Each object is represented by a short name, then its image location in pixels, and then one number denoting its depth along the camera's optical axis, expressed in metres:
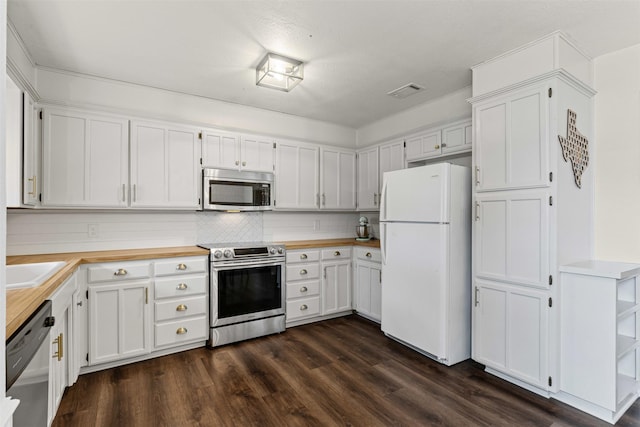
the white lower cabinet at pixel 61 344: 1.77
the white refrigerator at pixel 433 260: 2.73
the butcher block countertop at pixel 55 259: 1.26
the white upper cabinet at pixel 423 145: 3.49
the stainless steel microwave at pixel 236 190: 3.34
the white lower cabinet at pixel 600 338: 2.05
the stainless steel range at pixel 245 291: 3.11
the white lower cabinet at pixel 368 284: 3.66
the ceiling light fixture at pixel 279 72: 2.60
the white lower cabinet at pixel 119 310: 2.60
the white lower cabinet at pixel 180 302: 2.87
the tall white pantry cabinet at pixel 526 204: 2.25
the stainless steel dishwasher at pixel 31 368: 1.11
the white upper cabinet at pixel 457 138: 3.19
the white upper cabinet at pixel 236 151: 3.43
